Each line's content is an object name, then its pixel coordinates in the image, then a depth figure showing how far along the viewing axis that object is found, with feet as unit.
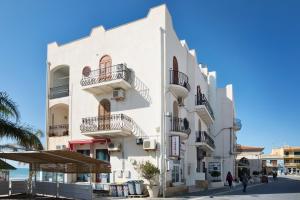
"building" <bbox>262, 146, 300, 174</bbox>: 245.24
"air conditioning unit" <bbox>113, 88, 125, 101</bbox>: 55.81
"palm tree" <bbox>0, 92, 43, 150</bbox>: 35.34
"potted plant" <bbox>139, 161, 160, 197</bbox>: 48.27
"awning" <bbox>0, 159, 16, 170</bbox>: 35.97
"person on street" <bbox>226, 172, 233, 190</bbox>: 64.29
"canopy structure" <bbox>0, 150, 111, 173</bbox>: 36.43
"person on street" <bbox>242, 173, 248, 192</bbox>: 59.77
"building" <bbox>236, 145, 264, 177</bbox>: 128.10
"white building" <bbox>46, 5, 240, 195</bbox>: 53.54
